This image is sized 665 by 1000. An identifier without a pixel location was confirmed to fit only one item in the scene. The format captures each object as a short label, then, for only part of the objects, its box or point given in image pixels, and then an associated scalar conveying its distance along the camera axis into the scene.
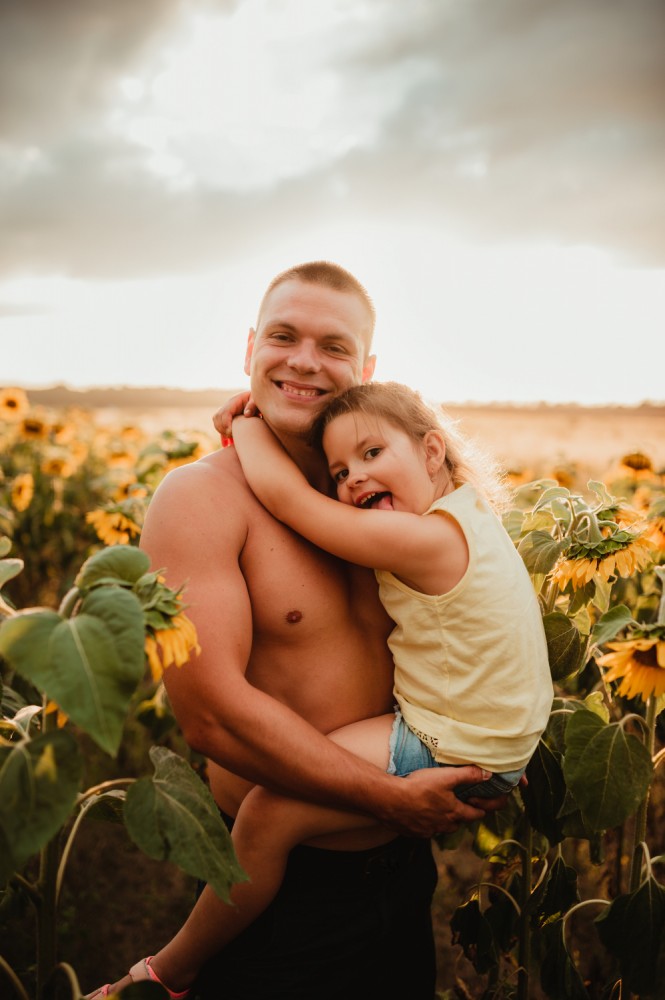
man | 1.73
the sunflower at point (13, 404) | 7.22
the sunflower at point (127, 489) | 4.05
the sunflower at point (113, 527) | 3.50
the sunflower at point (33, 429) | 6.73
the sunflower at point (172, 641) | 1.15
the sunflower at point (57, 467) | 5.78
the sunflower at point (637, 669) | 1.49
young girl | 1.79
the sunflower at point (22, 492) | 5.04
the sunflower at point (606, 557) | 1.79
